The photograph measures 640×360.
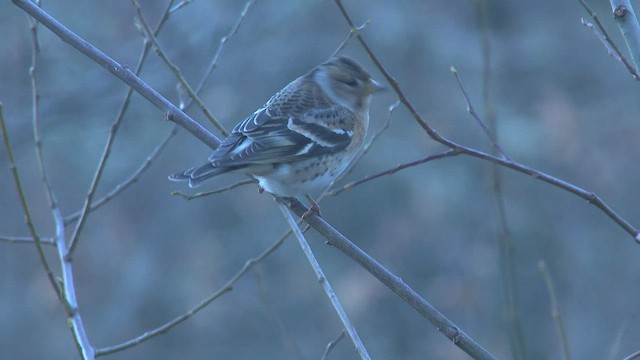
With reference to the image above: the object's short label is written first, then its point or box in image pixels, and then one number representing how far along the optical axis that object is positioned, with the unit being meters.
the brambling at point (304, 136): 7.64
